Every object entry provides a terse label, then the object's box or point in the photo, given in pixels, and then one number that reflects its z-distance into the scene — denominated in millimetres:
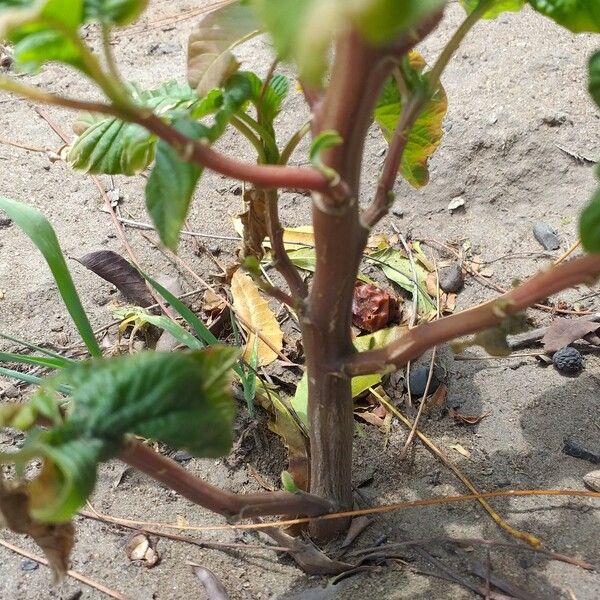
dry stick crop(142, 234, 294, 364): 604
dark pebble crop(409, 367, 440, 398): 594
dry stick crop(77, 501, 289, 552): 543
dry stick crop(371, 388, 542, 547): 527
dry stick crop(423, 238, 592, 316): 617
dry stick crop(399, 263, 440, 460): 573
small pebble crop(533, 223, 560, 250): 648
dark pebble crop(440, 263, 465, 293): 638
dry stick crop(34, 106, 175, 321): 625
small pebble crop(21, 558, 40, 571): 535
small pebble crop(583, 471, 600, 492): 544
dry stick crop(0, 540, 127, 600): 526
